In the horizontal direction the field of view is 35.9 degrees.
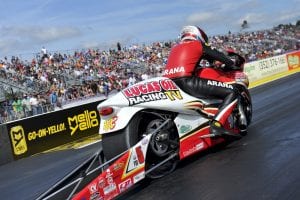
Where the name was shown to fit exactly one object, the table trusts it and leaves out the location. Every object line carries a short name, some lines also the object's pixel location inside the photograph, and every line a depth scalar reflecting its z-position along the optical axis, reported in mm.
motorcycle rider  6844
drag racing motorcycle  5261
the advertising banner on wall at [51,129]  13781
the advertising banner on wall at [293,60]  30750
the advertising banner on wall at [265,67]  26047
